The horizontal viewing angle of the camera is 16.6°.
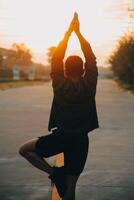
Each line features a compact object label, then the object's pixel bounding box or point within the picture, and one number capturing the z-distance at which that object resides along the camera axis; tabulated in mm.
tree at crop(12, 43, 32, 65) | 125762
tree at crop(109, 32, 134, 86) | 40648
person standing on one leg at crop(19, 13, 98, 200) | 4349
